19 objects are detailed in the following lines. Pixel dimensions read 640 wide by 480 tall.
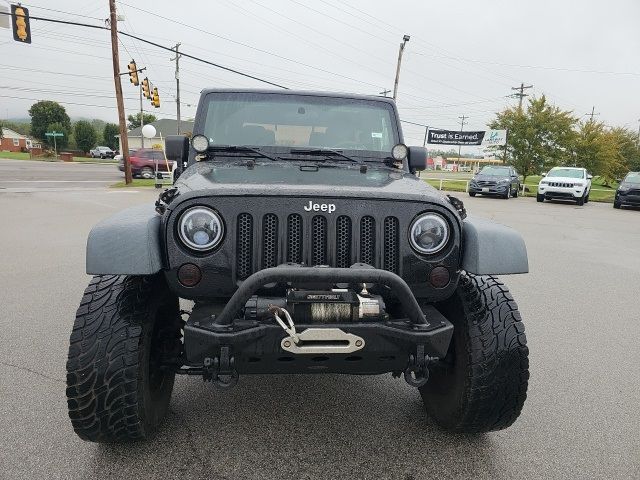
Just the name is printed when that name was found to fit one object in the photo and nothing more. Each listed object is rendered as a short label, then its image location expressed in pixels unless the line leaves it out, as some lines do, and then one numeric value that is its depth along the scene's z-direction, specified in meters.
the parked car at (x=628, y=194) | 17.48
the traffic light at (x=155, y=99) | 28.42
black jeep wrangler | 1.89
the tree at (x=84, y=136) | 75.50
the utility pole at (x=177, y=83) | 39.79
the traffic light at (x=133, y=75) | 23.09
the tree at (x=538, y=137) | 27.20
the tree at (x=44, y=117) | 84.03
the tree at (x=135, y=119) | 94.31
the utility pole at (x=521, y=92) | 46.66
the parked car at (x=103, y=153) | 66.19
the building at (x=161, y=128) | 65.19
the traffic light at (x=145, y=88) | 27.77
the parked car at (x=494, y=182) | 19.83
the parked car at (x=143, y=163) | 24.70
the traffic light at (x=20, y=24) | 15.47
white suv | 18.52
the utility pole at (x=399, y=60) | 28.71
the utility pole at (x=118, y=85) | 19.59
